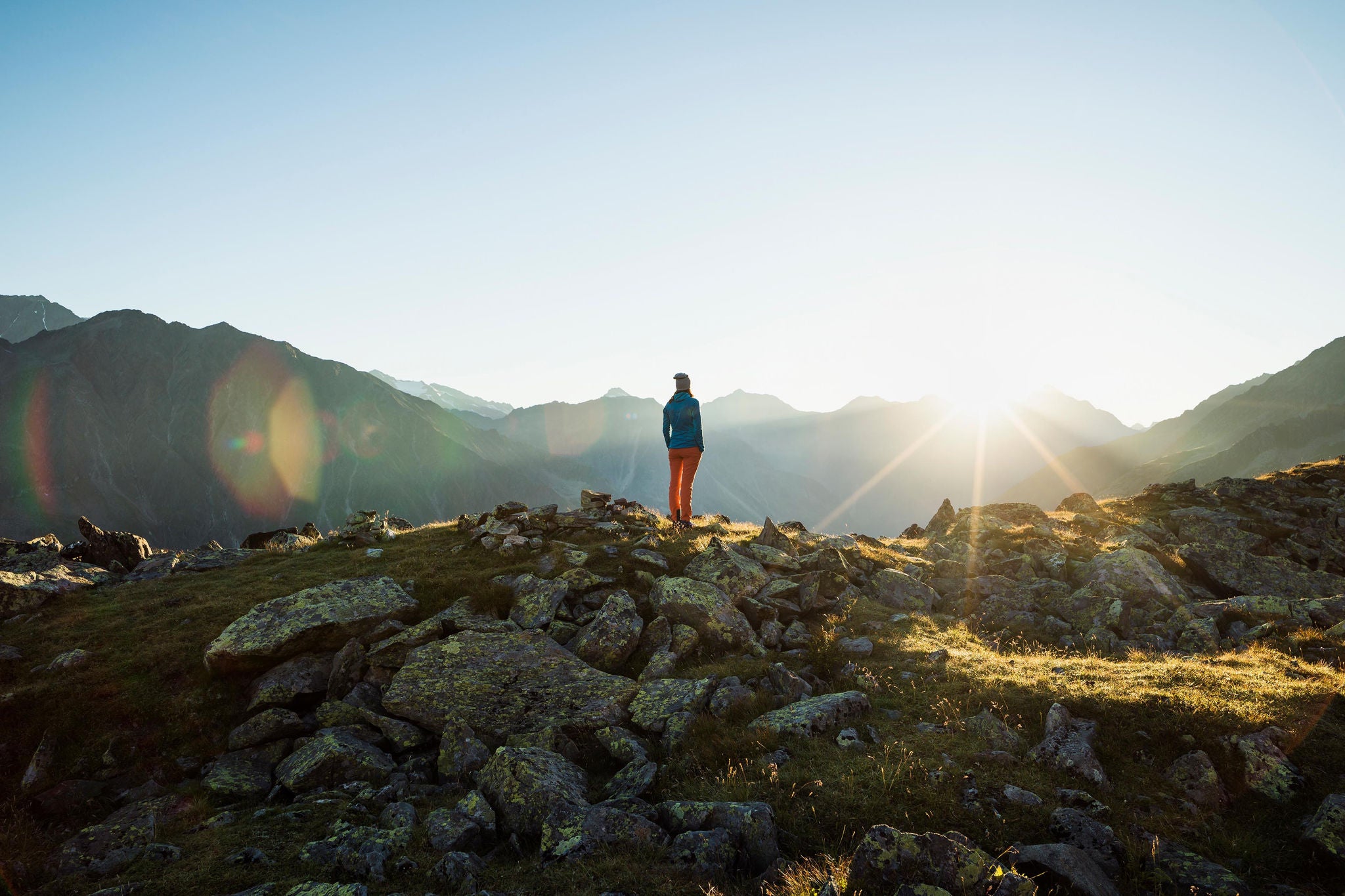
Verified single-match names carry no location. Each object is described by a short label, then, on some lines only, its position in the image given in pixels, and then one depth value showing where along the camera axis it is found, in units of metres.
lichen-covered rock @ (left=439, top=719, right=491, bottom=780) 11.00
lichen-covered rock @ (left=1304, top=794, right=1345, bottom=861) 6.77
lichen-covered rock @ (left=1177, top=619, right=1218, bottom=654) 14.25
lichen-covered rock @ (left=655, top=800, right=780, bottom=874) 7.71
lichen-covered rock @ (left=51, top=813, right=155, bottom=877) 8.67
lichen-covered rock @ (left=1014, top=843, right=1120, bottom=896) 6.42
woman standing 22.00
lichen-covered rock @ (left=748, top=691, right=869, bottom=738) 10.38
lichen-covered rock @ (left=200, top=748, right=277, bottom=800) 11.03
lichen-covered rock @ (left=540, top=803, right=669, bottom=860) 7.93
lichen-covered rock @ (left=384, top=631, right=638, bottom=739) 12.23
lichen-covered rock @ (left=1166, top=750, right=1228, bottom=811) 8.09
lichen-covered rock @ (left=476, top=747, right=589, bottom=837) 8.88
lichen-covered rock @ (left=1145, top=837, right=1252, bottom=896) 6.45
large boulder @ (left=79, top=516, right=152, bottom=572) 20.80
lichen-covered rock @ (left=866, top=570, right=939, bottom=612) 17.95
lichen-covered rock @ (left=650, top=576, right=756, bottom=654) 14.89
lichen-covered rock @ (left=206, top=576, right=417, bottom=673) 14.07
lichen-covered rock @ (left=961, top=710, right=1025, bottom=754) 9.38
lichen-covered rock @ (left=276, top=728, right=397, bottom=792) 10.98
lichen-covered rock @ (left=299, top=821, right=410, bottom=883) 8.05
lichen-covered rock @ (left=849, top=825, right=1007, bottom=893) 6.30
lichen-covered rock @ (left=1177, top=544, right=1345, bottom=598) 19.36
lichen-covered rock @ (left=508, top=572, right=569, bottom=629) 15.55
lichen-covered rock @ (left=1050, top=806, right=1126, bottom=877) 7.03
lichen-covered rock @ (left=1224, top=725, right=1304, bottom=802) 8.02
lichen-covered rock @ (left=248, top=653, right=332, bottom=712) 13.21
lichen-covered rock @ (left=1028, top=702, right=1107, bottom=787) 8.62
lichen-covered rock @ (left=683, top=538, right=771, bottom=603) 16.81
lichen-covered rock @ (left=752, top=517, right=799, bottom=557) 20.47
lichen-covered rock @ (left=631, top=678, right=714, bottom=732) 11.59
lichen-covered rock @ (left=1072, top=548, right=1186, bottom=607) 17.45
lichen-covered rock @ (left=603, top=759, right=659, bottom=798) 9.59
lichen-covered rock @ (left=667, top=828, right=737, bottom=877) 7.43
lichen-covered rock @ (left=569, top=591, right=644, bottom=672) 14.30
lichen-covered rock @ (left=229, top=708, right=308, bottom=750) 12.28
